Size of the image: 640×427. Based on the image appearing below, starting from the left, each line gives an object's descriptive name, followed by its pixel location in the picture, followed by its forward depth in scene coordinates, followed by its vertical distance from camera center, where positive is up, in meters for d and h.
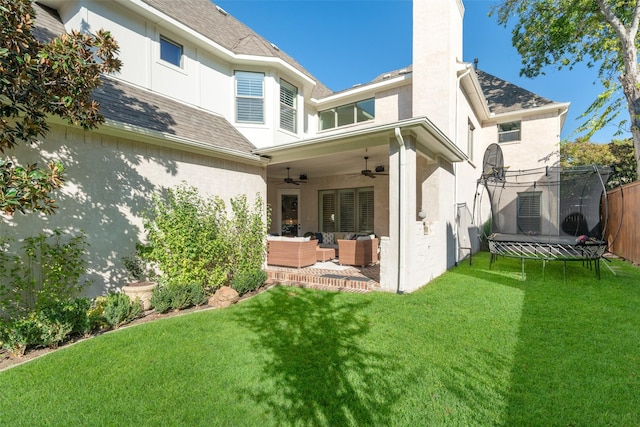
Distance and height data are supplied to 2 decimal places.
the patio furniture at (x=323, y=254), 9.70 -1.33
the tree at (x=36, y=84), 3.14 +1.59
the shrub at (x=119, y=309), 4.67 -1.56
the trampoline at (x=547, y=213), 7.95 +0.04
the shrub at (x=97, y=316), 4.53 -1.59
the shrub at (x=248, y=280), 6.53 -1.52
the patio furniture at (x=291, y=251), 8.51 -1.12
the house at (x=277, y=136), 5.61 +1.96
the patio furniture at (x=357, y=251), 8.79 -1.14
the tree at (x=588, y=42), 9.54 +7.63
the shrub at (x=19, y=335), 3.79 -1.59
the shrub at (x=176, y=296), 5.37 -1.56
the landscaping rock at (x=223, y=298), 5.83 -1.70
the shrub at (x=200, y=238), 5.79 -0.52
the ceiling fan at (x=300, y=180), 12.75 +1.49
